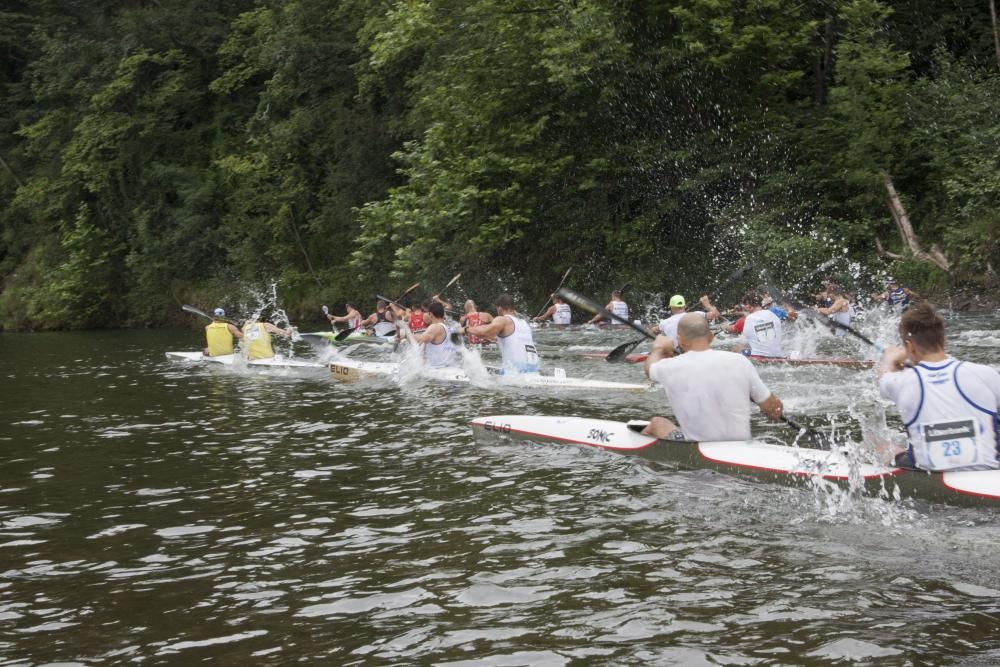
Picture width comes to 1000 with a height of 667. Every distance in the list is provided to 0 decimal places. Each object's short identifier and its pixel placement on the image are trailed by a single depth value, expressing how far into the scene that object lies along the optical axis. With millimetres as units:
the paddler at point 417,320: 18797
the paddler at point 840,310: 17141
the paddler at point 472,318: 18344
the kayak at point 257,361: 19328
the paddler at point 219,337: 21031
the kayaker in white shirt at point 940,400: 6219
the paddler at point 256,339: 19828
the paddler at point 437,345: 16203
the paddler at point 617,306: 22500
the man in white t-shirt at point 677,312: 13195
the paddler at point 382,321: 22270
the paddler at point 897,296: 21500
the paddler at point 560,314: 25078
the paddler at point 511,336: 14352
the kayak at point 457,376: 14164
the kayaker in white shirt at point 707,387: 7609
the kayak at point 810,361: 14969
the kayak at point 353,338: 21594
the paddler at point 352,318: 24616
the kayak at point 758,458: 6449
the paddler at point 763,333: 15742
